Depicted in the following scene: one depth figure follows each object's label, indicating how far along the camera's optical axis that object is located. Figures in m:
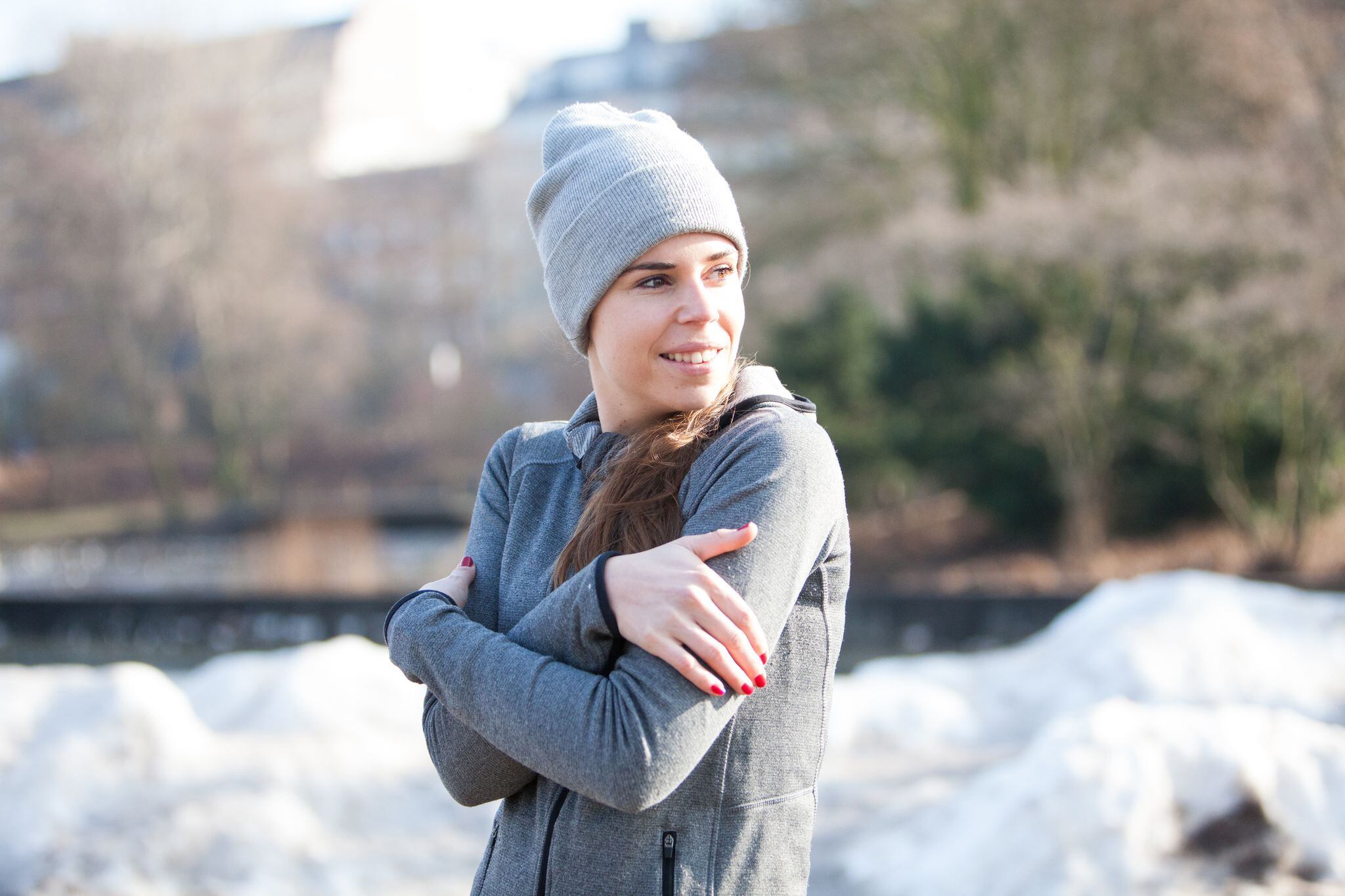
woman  1.49
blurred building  22.38
